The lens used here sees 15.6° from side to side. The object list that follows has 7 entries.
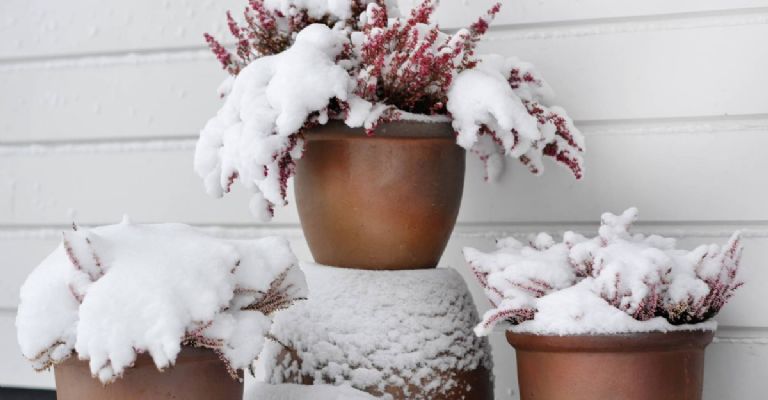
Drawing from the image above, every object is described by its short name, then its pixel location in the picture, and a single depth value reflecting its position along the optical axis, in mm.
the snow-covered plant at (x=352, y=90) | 3609
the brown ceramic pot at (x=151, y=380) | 3473
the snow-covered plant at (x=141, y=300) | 3434
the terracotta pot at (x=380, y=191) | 3690
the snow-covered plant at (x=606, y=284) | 3550
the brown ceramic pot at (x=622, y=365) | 3557
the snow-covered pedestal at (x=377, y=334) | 3653
